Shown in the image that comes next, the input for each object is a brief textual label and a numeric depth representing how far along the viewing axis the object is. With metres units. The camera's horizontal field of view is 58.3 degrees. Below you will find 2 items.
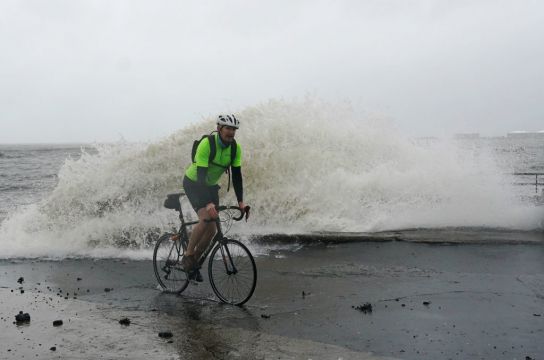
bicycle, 6.15
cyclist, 5.82
